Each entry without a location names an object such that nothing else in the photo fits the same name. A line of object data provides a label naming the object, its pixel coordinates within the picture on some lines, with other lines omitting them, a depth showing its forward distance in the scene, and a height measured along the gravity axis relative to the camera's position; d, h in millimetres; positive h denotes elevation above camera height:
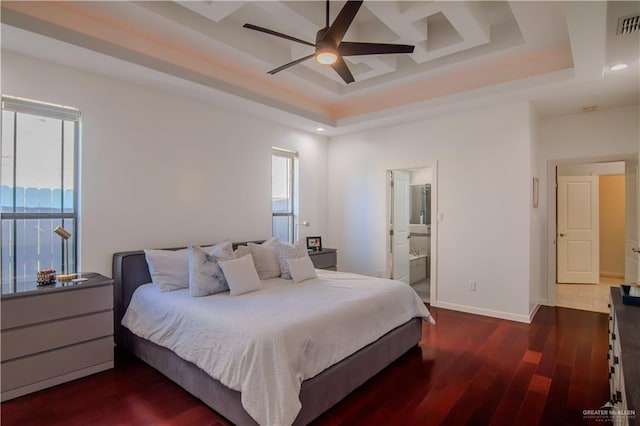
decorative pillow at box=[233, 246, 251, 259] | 3498 -408
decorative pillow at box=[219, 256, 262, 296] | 2982 -565
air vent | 2383 +1380
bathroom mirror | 6789 +196
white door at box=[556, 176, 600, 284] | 6199 -296
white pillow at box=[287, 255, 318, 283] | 3520 -594
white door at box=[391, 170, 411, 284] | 5492 -187
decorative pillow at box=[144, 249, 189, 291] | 3152 -534
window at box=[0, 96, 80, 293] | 2895 +243
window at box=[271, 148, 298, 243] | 5203 +319
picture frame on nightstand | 5188 -469
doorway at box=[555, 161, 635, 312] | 6184 -275
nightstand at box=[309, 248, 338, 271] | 4917 -676
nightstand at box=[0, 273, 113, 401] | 2414 -923
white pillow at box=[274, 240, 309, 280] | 3717 -442
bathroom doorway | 5391 -265
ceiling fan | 2356 +1325
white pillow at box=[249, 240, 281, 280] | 3670 -524
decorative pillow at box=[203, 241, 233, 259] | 3211 -364
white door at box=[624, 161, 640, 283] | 4258 -91
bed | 2123 -1143
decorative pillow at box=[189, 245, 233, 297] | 2926 -535
